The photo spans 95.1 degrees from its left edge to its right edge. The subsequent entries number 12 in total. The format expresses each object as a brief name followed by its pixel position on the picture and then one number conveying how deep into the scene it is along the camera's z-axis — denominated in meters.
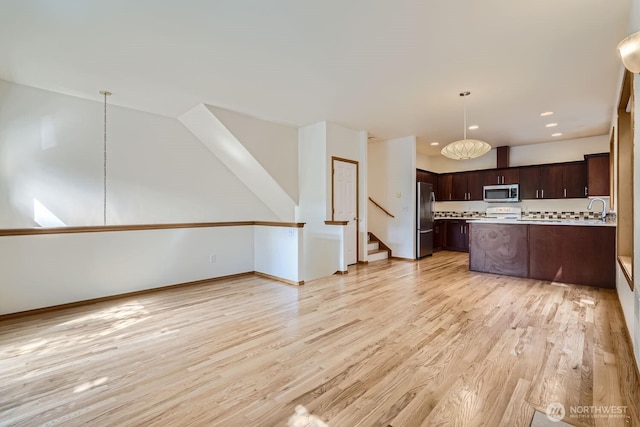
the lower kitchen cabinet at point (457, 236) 7.83
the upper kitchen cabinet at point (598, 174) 5.56
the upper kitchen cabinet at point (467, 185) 7.73
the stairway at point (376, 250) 6.53
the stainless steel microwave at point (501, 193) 7.08
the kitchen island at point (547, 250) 4.26
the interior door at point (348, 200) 5.70
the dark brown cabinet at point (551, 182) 6.59
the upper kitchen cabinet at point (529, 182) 6.87
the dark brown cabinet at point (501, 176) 7.16
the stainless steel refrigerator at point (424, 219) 6.55
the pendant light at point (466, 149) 4.42
